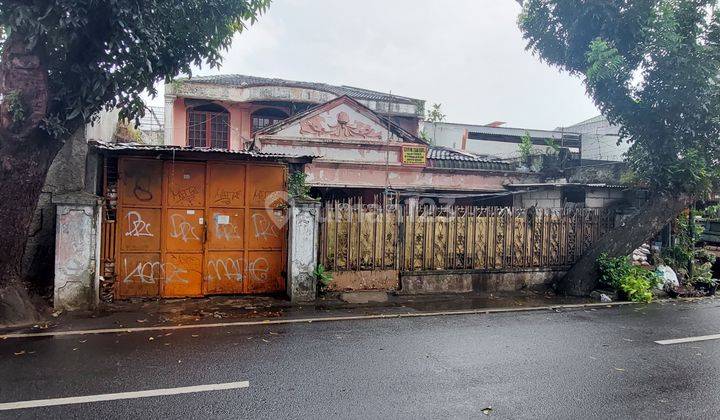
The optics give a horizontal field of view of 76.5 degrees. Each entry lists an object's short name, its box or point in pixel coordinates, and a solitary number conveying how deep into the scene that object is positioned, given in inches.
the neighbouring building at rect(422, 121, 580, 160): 900.0
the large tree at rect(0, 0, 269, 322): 236.1
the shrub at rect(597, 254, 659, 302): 391.5
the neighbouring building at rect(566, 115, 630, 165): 772.0
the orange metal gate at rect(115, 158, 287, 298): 334.3
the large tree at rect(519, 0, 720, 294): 377.7
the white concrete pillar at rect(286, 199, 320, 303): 345.1
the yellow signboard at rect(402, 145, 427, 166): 591.5
